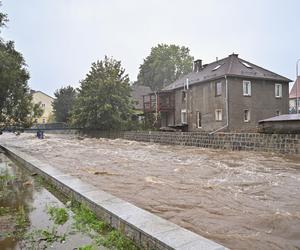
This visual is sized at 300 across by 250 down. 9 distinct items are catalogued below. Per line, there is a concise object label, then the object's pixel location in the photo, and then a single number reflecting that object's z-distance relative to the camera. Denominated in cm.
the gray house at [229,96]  2530
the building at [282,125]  1428
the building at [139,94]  4044
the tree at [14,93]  1373
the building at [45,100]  6656
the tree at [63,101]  4772
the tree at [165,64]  6025
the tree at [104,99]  2900
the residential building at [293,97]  4538
